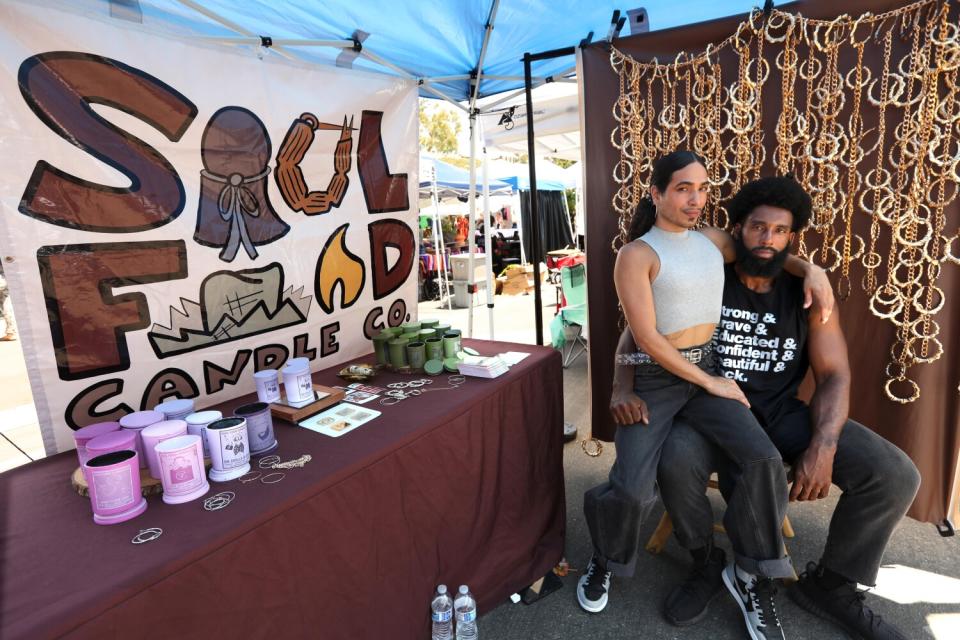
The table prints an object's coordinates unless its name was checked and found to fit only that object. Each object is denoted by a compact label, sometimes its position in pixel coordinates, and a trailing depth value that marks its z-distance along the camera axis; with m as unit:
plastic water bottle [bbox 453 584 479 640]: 1.41
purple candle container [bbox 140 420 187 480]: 1.05
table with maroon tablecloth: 0.82
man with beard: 1.48
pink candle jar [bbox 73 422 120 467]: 1.09
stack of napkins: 1.73
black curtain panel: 10.01
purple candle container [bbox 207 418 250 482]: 1.09
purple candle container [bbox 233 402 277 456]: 1.22
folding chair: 4.02
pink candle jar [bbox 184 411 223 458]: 1.13
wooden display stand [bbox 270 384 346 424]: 1.40
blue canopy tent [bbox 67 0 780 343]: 1.64
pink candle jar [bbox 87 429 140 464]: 1.00
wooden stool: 1.86
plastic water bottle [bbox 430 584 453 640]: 1.38
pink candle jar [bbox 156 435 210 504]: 1.00
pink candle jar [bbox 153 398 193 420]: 1.22
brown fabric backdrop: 1.80
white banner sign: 1.29
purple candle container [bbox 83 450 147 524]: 0.95
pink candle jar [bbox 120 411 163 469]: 1.13
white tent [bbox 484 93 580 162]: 3.51
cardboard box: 7.50
